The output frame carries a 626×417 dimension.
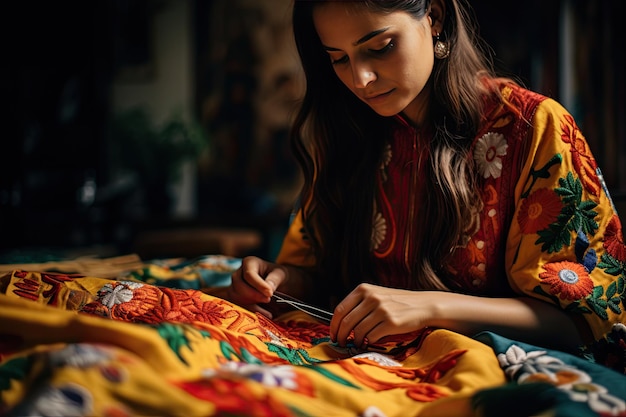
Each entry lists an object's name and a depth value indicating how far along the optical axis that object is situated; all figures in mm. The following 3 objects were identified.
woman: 986
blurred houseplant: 4586
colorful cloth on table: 597
